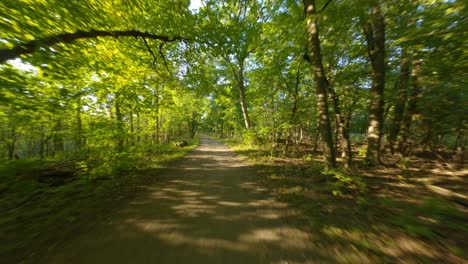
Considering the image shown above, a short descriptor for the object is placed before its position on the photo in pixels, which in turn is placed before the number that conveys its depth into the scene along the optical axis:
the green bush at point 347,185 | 4.86
